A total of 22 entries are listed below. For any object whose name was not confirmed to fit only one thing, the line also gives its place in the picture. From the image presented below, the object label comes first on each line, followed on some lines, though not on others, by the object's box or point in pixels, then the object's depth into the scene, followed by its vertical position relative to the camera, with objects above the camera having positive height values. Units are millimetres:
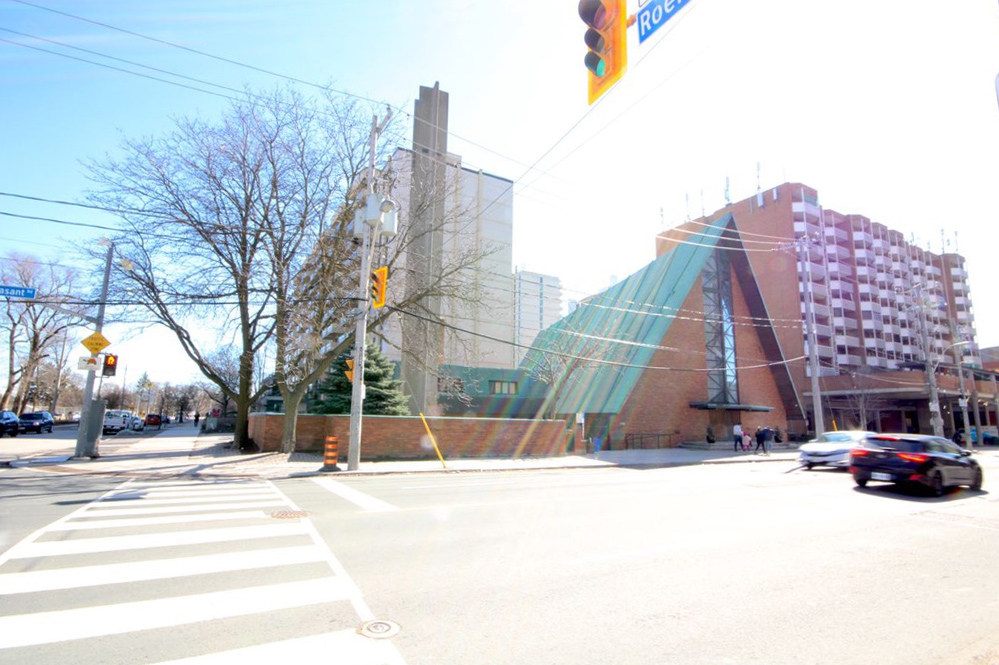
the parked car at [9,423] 29394 -876
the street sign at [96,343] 17062 +2147
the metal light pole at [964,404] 38906 +1409
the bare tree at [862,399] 44219 +1971
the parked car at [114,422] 38062 -907
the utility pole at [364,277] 16045 +4295
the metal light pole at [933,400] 33831 +1440
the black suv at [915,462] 12138 -949
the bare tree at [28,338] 42375 +5776
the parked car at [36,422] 33547 -882
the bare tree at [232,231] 19359 +6679
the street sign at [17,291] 14931 +3294
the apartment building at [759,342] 33875 +6396
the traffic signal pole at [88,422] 17219 -424
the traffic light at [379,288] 16172 +3826
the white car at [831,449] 18656 -1014
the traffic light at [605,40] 5535 +3971
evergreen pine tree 24859 +1192
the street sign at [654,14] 5172 +4006
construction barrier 15609 -1208
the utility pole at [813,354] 27734 +3634
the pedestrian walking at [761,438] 29109 -992
